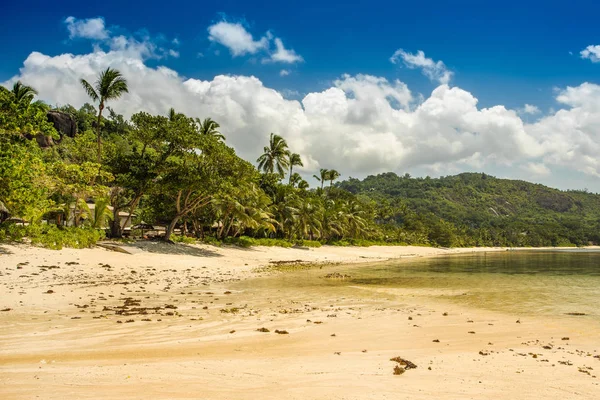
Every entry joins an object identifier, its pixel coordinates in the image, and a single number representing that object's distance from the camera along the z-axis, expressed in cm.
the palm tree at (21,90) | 4264
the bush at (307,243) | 5429
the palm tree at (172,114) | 3801
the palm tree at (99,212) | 3275
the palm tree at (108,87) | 3719
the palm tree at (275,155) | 6469
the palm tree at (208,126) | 4941
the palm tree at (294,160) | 7350
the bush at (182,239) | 3661
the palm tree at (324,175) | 8981
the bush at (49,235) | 2186
